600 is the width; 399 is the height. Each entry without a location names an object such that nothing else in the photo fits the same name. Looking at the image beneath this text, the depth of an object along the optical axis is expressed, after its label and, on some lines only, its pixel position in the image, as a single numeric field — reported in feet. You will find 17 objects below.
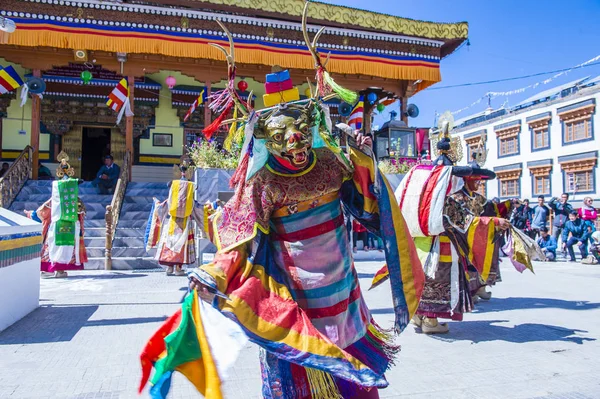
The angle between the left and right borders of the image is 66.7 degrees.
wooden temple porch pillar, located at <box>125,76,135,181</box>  39.81
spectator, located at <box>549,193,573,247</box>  43.65
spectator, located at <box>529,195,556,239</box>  46.03
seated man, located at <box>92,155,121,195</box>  40.14
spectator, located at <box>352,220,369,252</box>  39.25
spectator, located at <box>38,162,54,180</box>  42.39
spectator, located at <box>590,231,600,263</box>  40.47
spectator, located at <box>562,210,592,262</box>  42.39
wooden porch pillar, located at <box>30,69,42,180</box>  38.65
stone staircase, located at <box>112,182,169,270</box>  31.65
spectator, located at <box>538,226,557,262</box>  44.56
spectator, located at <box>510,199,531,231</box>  45.49
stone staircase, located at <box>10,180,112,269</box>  31.89
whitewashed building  77.05
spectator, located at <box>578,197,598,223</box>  42.55
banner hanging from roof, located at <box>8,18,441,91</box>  38.34
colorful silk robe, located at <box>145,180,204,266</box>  26.96
